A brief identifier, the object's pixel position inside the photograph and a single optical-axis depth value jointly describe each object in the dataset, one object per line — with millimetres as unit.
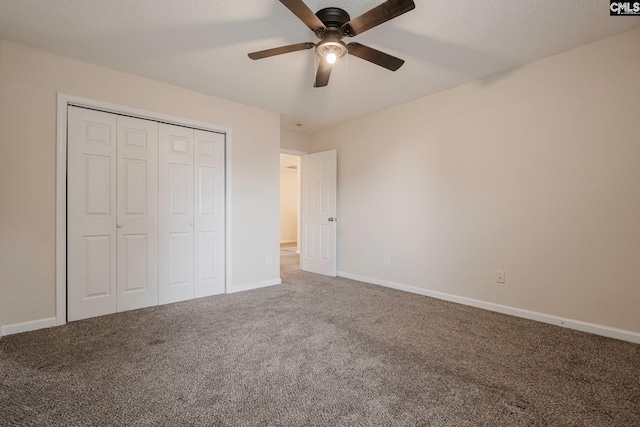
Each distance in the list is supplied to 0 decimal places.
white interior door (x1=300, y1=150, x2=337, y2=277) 4844
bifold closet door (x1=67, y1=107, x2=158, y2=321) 2838
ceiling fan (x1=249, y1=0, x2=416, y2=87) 1725
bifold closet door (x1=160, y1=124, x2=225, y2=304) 3387
